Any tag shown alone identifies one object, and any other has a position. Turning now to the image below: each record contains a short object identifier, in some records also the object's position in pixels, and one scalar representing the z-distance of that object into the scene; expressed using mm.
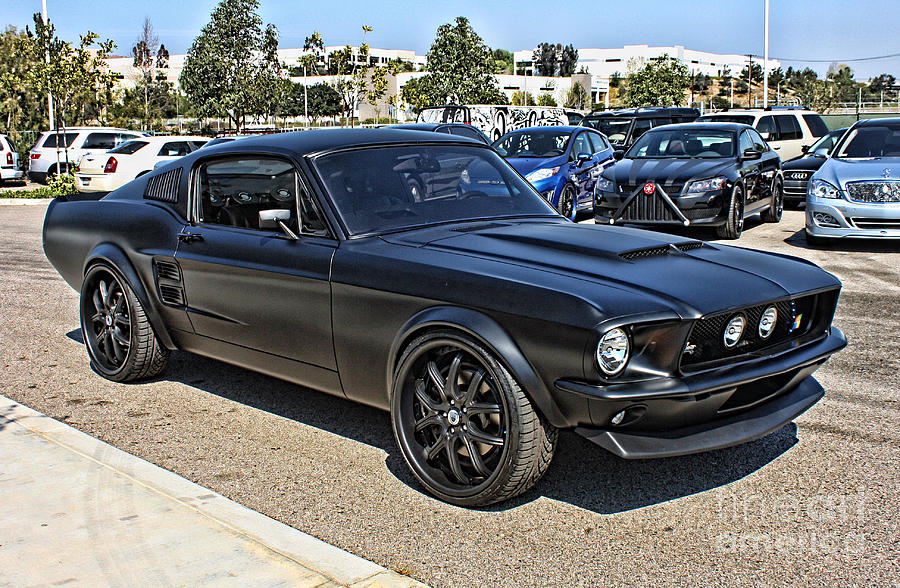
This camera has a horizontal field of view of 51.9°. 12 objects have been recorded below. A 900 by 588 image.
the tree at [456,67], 62406
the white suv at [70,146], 26781
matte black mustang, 3605
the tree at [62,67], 24812
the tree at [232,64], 60875
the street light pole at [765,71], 44188
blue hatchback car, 15008
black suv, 23047
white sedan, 20531
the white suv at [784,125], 19641
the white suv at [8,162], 26594
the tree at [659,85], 76000
